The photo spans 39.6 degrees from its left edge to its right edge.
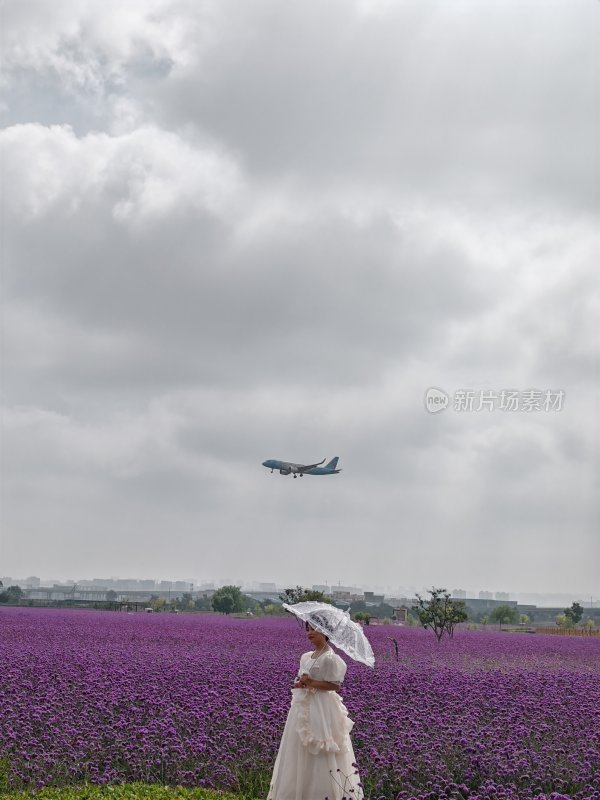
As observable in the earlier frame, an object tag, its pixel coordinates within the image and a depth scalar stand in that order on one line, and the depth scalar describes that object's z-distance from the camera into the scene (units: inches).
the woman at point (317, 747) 260.8
